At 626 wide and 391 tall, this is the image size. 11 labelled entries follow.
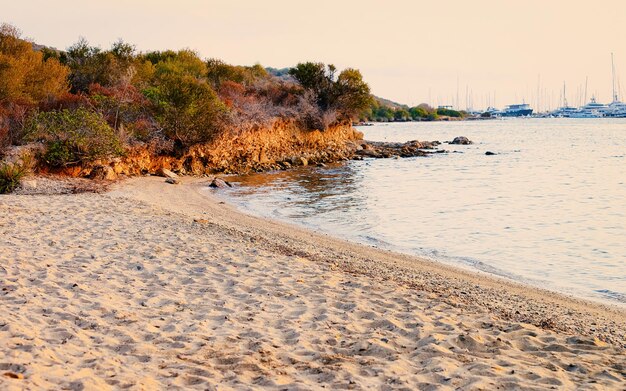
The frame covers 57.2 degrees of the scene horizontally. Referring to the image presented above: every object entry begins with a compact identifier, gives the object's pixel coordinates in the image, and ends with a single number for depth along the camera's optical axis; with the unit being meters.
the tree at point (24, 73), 27.23
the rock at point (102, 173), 24.28
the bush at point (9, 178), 18.36
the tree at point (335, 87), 50.84
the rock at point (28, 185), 18.86
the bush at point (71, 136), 23.31
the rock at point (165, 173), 28.30
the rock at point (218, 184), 27.00
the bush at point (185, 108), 30.88
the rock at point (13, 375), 5.07
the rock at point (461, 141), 68.38
